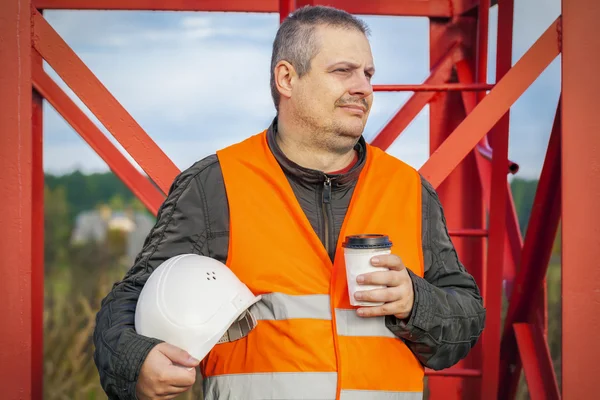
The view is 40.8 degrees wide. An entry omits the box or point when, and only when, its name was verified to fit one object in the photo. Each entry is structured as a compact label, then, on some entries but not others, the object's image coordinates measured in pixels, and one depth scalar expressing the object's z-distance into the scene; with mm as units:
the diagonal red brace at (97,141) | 3889
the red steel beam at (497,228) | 4117
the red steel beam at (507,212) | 4672
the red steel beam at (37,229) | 4020
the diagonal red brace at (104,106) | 3355
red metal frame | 3242
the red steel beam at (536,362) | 4016
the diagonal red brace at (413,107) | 4660
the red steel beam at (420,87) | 3809
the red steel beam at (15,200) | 3201
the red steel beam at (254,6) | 4578
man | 2445
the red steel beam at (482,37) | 4543
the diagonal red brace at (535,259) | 3723
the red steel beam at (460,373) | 4262
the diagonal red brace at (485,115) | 3516
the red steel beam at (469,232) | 4160
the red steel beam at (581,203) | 3316
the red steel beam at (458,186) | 4871
